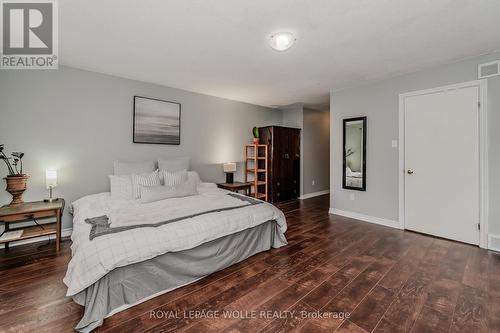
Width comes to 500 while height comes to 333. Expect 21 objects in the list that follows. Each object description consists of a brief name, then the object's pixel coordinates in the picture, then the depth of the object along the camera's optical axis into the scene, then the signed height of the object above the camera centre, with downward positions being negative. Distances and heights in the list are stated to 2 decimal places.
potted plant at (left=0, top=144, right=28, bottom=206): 2.74 -0.14
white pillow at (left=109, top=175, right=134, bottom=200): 3.13 -0.31
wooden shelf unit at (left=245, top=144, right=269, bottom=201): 5.31 -0.05
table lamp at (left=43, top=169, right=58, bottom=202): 2.92 -0.18
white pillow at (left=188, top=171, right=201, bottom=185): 3.74 -0.19
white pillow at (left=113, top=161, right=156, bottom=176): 3.46 -0.02
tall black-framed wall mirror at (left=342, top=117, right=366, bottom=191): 4.05 +0.23
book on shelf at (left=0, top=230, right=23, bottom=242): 2.49 -0.82
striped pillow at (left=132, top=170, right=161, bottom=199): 3.20 -0.23
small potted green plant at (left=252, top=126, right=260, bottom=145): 5.49 +0.80
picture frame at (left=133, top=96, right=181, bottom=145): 3.86 +0.83
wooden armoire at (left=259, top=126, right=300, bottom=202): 5.40 +0.13
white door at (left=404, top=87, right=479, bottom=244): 2.95 +0.04
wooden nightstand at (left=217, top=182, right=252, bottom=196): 4.64 -0.43
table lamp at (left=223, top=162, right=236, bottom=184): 4.86 -0.09
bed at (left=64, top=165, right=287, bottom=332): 1.60 -0.70
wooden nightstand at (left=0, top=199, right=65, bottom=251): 2.51 -0.58
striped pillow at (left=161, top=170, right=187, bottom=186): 3.50 -0.19
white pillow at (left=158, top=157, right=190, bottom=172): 3.82 +0.03
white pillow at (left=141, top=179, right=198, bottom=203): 2.93 -0.36
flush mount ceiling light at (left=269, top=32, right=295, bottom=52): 2.31 +1.36
